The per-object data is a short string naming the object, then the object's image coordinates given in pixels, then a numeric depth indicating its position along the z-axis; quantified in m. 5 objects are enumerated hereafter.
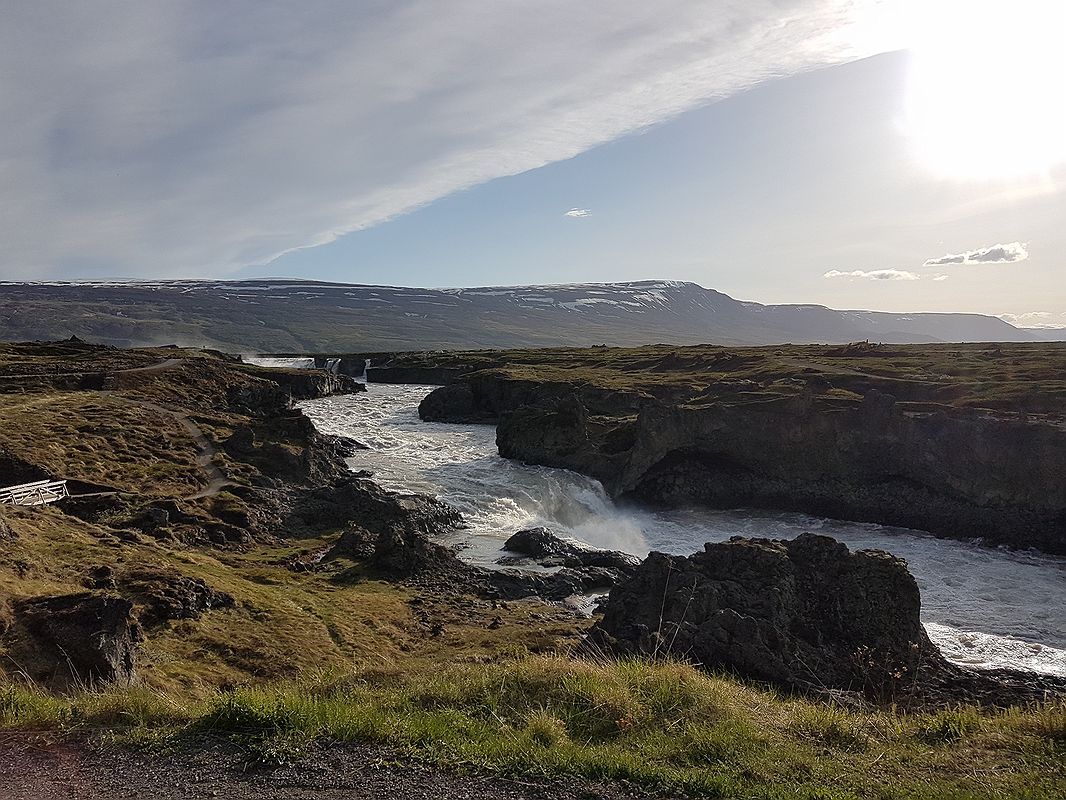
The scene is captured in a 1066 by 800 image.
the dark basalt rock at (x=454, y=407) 77.62
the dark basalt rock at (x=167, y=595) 18.62
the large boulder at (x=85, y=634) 13.23
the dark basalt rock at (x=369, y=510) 34.88
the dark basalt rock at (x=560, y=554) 31.85
